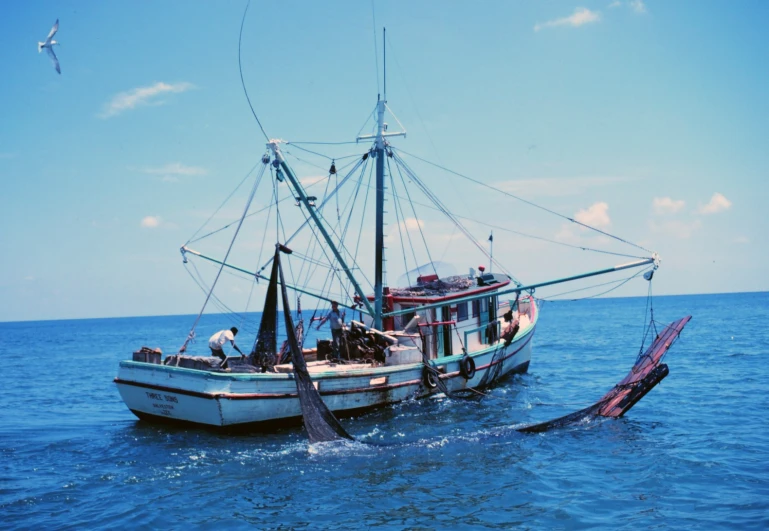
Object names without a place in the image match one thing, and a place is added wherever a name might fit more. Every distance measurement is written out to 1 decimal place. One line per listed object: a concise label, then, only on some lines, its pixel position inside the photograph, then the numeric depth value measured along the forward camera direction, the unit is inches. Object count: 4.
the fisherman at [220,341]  601.3
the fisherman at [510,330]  850.8
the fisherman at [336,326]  701.3
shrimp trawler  561.3
